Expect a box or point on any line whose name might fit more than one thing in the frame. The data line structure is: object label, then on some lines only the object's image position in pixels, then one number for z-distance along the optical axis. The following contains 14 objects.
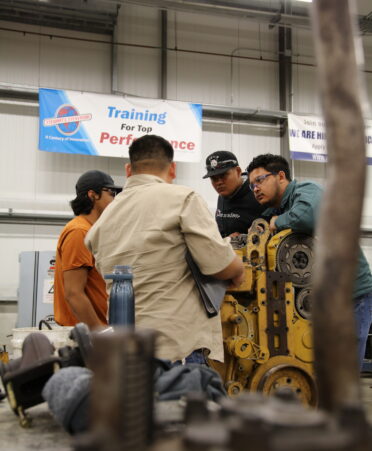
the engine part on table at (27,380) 1.26
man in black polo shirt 3.63
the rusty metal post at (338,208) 0.65
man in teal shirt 2.74
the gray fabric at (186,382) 1.15
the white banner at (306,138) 7.90
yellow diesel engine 3.31
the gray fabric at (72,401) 0.99
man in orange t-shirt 2.44
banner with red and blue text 7.12
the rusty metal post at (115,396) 0.49
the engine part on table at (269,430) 0.48
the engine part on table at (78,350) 1.26
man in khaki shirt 1.84
